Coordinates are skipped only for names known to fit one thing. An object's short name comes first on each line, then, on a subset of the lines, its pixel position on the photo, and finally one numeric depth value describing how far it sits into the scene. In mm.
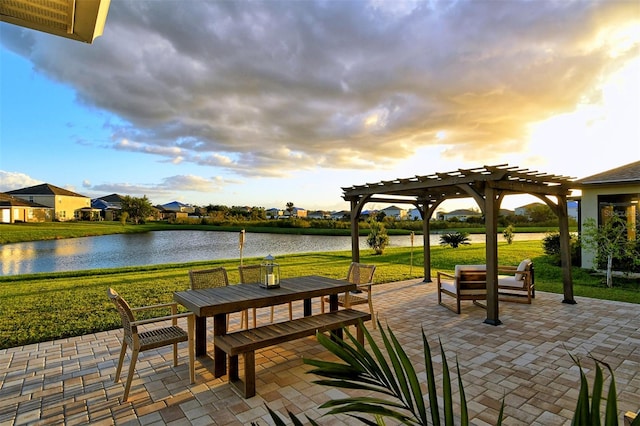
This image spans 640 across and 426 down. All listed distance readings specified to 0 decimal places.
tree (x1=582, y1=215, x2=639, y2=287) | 7949
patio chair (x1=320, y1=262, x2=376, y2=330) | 4609
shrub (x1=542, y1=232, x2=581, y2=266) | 10625
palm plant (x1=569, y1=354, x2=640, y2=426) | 771
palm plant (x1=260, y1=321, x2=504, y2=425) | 943
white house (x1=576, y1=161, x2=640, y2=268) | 9094
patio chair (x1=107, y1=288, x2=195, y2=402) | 2941
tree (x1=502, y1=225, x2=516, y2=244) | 18375
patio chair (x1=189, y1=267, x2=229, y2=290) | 4281
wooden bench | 2934
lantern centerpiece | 3936
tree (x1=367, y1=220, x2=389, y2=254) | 15516
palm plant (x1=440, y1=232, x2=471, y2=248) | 17734
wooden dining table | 3268
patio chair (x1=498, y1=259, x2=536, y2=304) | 6008
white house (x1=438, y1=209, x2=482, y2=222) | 49700
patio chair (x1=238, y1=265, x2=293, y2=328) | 4785
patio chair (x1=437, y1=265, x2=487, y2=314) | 5566
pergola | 5168
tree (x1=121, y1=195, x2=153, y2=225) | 43844
